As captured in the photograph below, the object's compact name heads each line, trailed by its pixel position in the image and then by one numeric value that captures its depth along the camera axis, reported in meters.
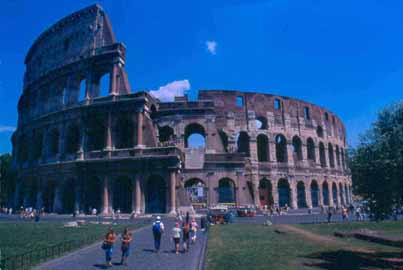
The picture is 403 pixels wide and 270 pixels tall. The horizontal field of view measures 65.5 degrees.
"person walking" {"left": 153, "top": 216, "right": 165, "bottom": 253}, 11.38
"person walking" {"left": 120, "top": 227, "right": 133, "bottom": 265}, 9.57
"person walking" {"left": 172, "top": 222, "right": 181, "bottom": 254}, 11.40
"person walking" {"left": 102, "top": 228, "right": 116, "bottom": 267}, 9.24
